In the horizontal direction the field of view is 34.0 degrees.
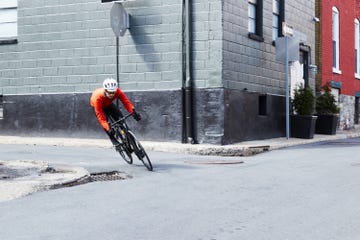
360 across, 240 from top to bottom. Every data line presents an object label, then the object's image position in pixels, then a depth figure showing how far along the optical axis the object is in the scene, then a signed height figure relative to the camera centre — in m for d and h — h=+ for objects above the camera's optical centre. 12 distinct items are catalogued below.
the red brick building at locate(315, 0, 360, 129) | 21.36 +2.62
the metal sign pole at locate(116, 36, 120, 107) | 14.79 +1.43
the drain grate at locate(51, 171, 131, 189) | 7.72 -0.85
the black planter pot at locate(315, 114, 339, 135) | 18.38 -0.13
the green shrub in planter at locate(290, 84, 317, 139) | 16.25 +0.11
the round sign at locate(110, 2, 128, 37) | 14.55 +2.45
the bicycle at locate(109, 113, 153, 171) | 9.48 -0.39
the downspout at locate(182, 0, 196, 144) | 13.88 +0.96
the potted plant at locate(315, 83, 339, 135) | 18.30 +0.25
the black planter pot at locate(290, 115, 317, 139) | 16.20 -0.20
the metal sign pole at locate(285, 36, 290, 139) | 15.44 +0.77
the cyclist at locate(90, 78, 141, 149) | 9.59 +0.23
